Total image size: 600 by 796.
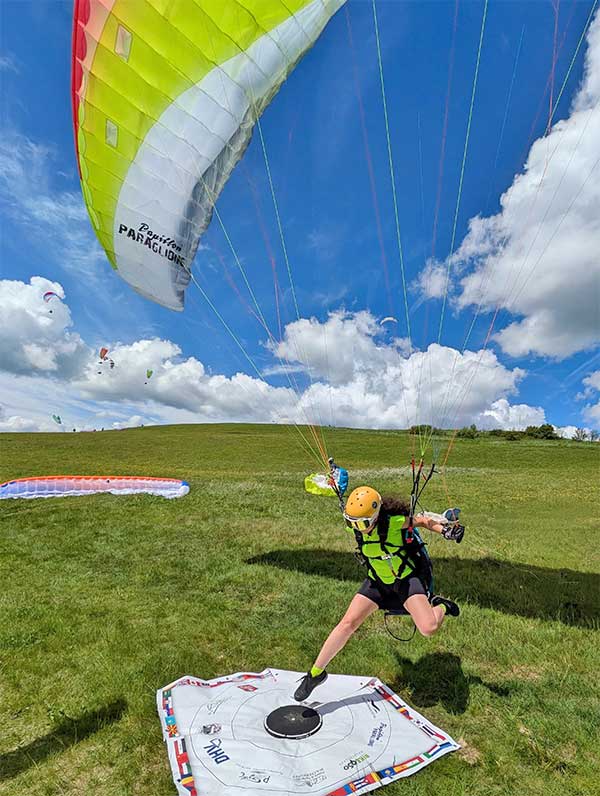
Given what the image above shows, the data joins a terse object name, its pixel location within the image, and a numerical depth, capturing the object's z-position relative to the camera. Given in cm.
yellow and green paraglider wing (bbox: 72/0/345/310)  569
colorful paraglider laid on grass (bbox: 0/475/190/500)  1584
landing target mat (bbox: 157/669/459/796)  345
